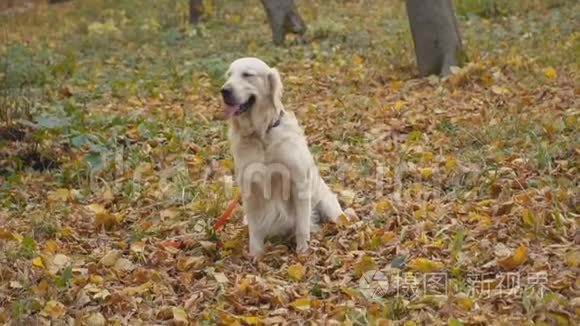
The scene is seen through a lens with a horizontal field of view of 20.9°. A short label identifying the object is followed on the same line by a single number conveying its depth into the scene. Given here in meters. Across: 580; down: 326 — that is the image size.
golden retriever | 9.64
